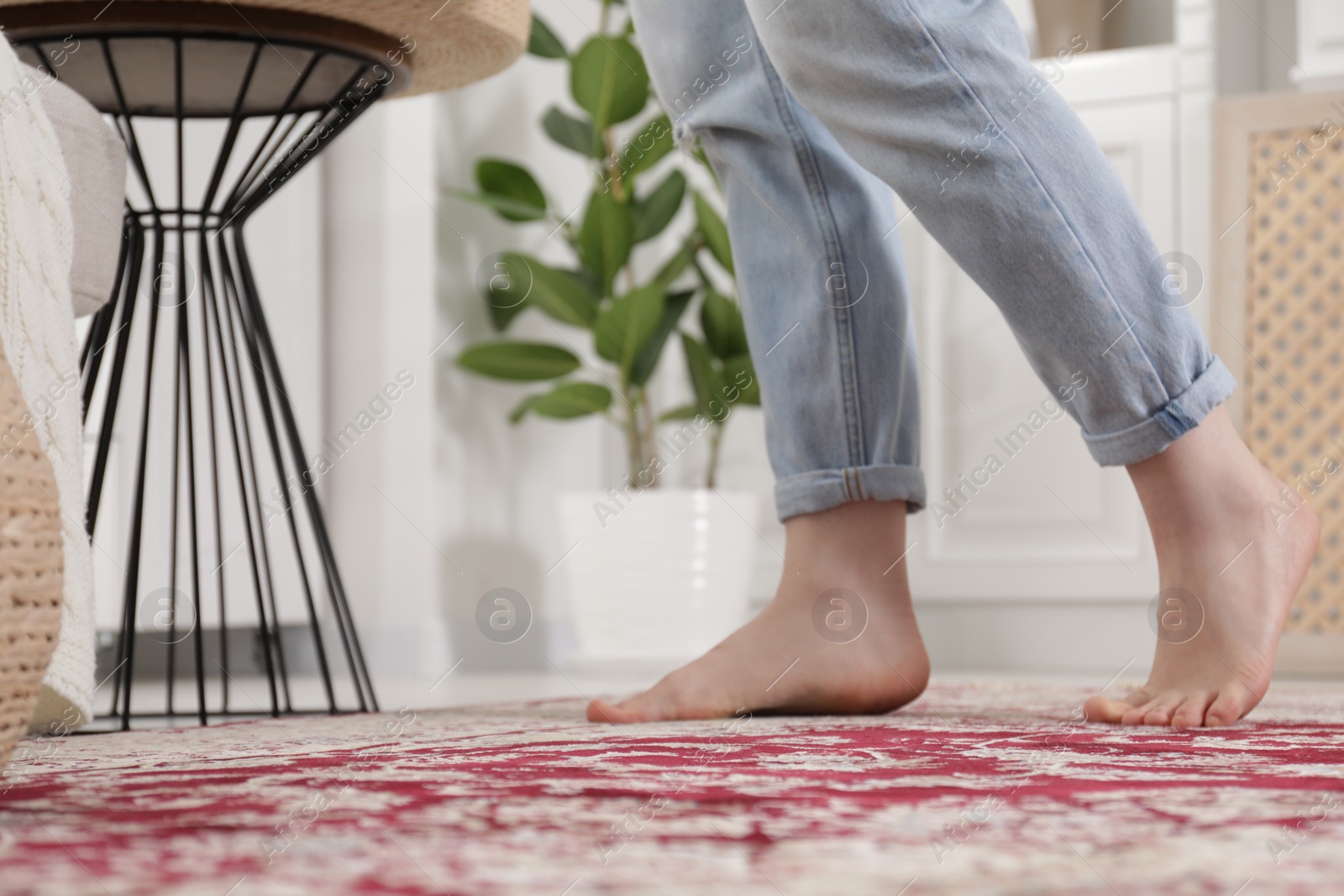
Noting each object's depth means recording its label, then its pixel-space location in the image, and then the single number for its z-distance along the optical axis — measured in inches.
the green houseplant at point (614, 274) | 162.8
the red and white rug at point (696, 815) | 51.6
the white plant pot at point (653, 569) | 159.3
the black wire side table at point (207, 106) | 115.5
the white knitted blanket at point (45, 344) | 94.6
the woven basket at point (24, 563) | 67.2
